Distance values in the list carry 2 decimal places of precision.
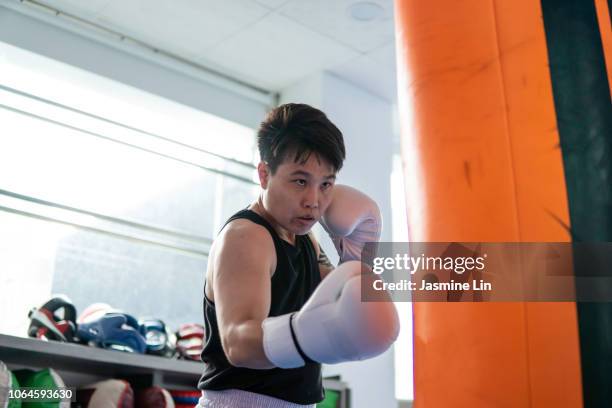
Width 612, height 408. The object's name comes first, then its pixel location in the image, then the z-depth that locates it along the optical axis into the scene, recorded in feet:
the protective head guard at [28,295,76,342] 8.69
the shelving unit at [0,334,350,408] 8.34
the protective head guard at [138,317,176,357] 9.65
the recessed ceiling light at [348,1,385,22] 11.04
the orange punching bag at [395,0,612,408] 3.63
